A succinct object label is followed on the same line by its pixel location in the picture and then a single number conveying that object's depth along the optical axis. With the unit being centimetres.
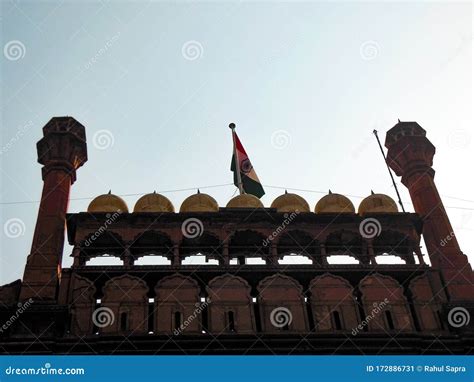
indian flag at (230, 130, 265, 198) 2267
